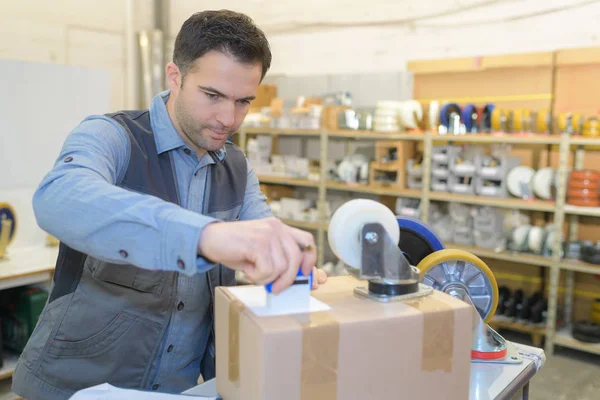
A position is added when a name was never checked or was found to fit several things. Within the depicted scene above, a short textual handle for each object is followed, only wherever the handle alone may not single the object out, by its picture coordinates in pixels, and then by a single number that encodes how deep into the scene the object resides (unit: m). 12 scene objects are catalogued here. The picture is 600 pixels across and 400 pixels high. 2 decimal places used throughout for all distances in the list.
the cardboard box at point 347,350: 0.86
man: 1.25
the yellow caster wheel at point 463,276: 1.38
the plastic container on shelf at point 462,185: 4.09
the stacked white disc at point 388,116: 4.34
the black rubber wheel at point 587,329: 3.67
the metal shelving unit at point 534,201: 3.67
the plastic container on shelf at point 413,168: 4.31
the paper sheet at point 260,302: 0.93
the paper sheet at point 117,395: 1.06
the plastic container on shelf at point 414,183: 4.34
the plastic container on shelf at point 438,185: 4.20
